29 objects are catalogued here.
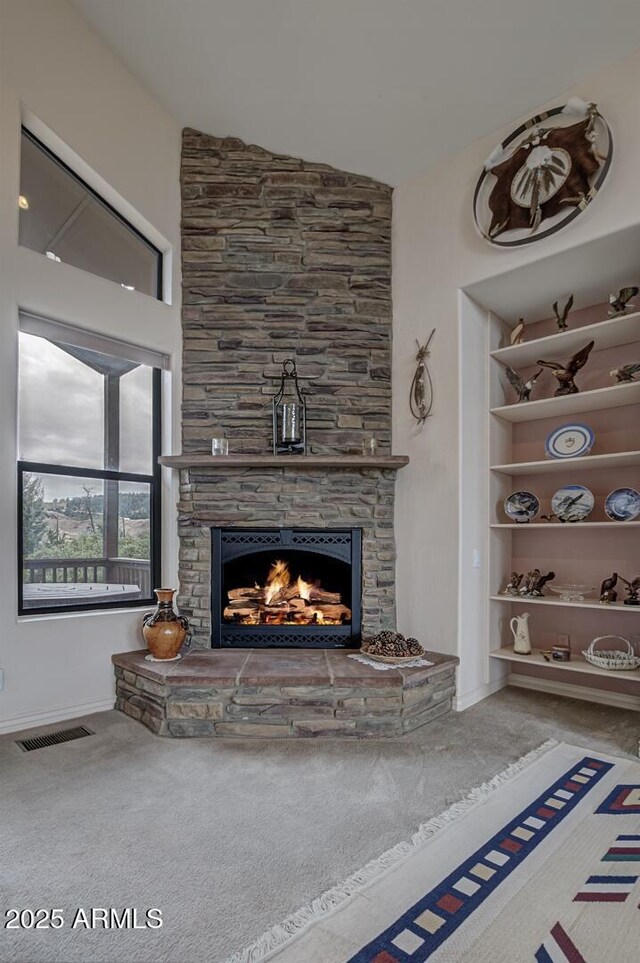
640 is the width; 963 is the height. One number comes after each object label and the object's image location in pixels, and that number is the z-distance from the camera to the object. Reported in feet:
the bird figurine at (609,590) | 9.89
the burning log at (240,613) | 11.17
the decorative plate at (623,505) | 9.80
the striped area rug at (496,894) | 4.35
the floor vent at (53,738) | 8.26
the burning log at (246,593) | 11.32
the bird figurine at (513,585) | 11.18
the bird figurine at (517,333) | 11.06
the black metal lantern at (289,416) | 11.00
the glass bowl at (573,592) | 10.31
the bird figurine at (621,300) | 9.55
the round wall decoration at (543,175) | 8.86
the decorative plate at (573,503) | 10.51
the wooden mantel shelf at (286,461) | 10.52
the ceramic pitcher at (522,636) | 10.90
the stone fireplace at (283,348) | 11.23
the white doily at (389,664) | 9.46
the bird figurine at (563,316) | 10.39
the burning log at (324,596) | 11.51
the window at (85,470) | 9.59
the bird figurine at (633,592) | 9.49
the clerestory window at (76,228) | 9.60
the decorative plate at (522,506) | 11.25
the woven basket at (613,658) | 9.41
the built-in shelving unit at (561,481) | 10.27
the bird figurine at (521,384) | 11.03
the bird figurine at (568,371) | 10.35
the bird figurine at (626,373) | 9.55
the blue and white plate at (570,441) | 10.46
